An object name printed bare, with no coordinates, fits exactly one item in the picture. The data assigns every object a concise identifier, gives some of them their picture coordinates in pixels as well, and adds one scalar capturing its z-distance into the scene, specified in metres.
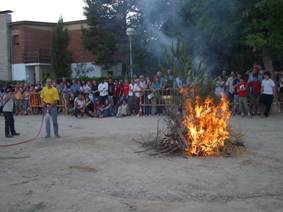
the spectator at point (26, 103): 25.03
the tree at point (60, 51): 39.50
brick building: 42.94
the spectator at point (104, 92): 22.11
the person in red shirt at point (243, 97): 18.59
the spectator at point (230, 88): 19.56
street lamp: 21.11
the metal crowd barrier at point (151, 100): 19.92
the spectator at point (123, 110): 21.09
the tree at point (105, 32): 29.39
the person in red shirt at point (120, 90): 21.98
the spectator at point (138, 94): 21.09
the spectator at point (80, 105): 21.72
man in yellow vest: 14.16
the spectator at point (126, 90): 21.53
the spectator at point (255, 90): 18.75
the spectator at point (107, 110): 21.70
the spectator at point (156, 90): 20.36
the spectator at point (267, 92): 18.09
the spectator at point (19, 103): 23.21
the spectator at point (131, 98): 21.30
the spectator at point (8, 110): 14.97
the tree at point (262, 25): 18.14
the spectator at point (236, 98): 19.12
